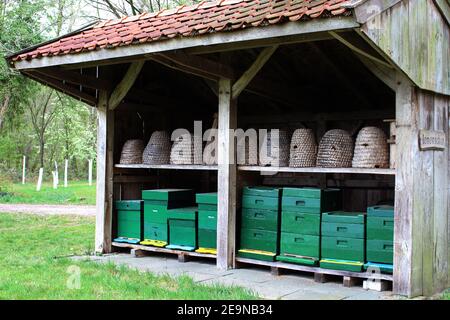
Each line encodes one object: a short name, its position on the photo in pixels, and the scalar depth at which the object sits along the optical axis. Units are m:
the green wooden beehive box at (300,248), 6.61
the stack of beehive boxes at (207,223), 7.57
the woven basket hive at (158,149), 8.51
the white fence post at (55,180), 26.82
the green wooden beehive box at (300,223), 6.63
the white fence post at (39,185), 25.42
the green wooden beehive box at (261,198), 6.96
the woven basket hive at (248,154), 7.31
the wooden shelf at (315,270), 6.03
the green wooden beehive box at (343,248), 6.28
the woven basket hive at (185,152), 8.11
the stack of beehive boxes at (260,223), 6.97
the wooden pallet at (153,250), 7.70
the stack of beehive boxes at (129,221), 8.46
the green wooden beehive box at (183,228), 7.82
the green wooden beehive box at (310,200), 6.63
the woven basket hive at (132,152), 8.68
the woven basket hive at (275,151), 7.23
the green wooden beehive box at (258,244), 6.98
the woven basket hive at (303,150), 6.99
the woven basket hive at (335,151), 6.72
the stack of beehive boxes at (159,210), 8.13
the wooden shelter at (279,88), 5.59
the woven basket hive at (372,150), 6.32
